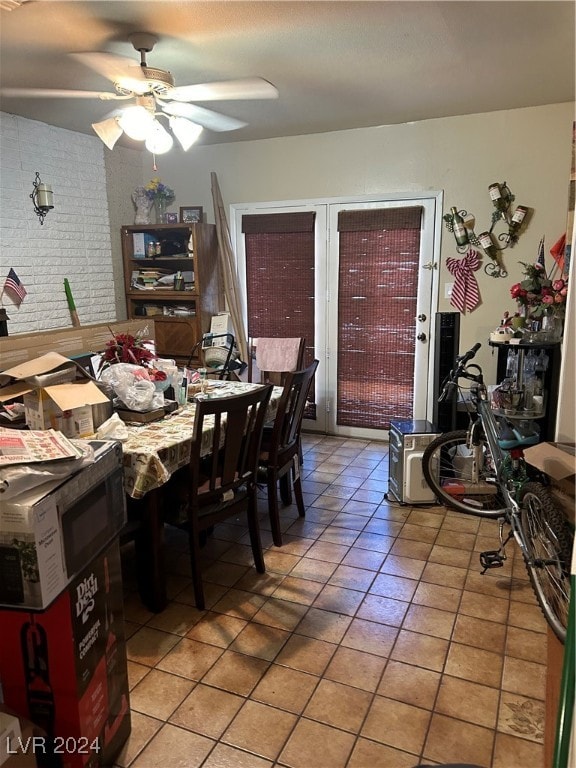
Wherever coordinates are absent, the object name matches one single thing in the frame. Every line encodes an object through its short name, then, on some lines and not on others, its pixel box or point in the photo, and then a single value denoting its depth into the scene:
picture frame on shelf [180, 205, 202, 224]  4.85
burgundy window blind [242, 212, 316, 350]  4.68
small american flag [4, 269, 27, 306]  3.88
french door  4.33
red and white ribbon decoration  4.12
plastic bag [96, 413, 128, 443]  2.36
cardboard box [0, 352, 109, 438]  2.20
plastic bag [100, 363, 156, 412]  2.65
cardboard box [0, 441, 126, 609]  1.20
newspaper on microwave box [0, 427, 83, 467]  1.33
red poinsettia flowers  2.87
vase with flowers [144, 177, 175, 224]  4.87
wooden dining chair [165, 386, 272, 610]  2.34
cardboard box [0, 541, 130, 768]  1.35
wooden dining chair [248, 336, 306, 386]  4.28
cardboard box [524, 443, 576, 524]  1.43
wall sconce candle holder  3.97
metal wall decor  3.90
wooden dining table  2.19
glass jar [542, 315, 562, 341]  3.13
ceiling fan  2.33
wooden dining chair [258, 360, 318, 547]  2.81
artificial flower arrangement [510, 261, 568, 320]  3.18
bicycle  1.96
